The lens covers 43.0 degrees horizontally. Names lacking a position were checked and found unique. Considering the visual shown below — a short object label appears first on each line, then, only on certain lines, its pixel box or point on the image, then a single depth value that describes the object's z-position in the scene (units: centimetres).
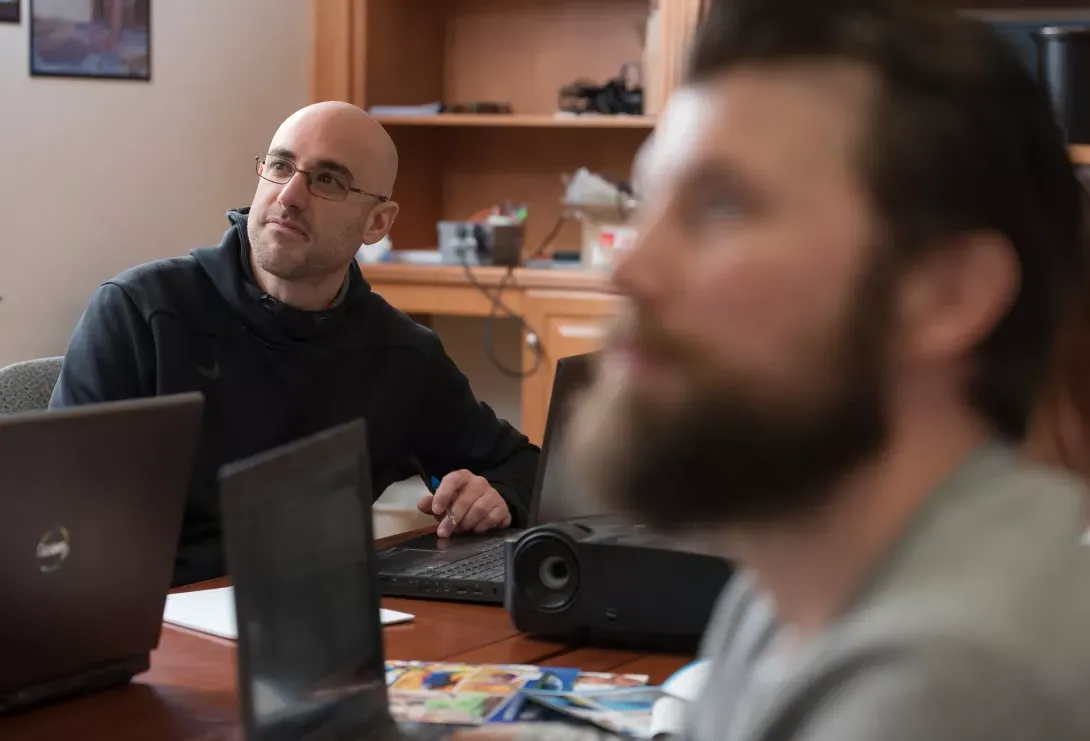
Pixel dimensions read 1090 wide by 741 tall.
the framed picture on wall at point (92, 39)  311
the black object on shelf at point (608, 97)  348
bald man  208
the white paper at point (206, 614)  150
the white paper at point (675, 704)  119
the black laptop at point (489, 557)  158
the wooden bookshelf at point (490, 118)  347
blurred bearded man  67
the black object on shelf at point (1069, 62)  313
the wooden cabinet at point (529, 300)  340
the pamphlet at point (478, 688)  123
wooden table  121
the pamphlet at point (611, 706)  121
